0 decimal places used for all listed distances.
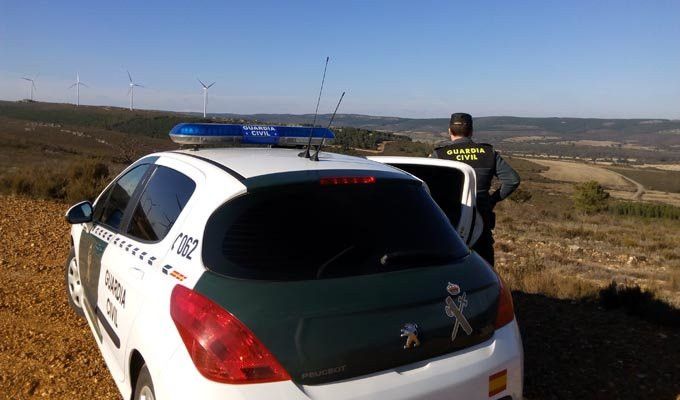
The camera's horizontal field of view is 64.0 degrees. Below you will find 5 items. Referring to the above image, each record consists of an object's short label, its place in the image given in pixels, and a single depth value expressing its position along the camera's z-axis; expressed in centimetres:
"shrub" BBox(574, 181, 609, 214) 3597
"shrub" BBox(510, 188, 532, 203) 3599
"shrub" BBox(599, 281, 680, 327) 533
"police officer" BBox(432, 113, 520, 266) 462
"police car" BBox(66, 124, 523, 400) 197
